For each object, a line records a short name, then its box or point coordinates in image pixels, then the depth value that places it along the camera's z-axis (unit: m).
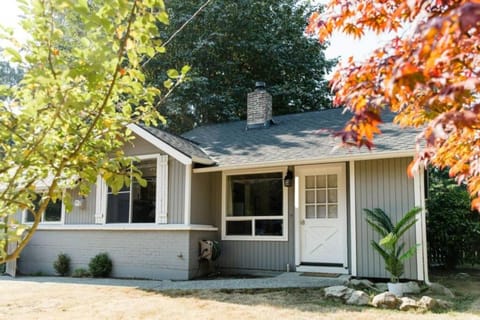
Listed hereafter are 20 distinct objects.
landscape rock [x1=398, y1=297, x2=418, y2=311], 5.64
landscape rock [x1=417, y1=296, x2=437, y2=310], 5.61
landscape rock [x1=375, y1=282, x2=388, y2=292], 6.93
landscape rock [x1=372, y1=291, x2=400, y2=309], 5.77
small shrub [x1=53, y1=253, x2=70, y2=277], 9.99
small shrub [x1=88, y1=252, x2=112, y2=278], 9.38
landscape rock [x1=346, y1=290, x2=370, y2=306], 5.95
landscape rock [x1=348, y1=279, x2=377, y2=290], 7.00
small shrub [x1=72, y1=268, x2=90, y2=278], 9.57
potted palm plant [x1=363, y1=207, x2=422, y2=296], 6.67
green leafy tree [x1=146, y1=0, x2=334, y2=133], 18.80
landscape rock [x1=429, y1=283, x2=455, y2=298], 6.66
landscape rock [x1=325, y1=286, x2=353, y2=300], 6.16
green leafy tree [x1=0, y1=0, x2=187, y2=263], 2.21
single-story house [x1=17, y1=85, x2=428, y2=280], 7.94
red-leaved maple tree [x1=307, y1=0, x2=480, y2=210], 1.58
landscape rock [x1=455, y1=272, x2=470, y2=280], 9.14
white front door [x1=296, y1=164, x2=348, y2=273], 8.38
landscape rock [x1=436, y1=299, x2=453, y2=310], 5.72
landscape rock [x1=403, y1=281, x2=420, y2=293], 6.79
